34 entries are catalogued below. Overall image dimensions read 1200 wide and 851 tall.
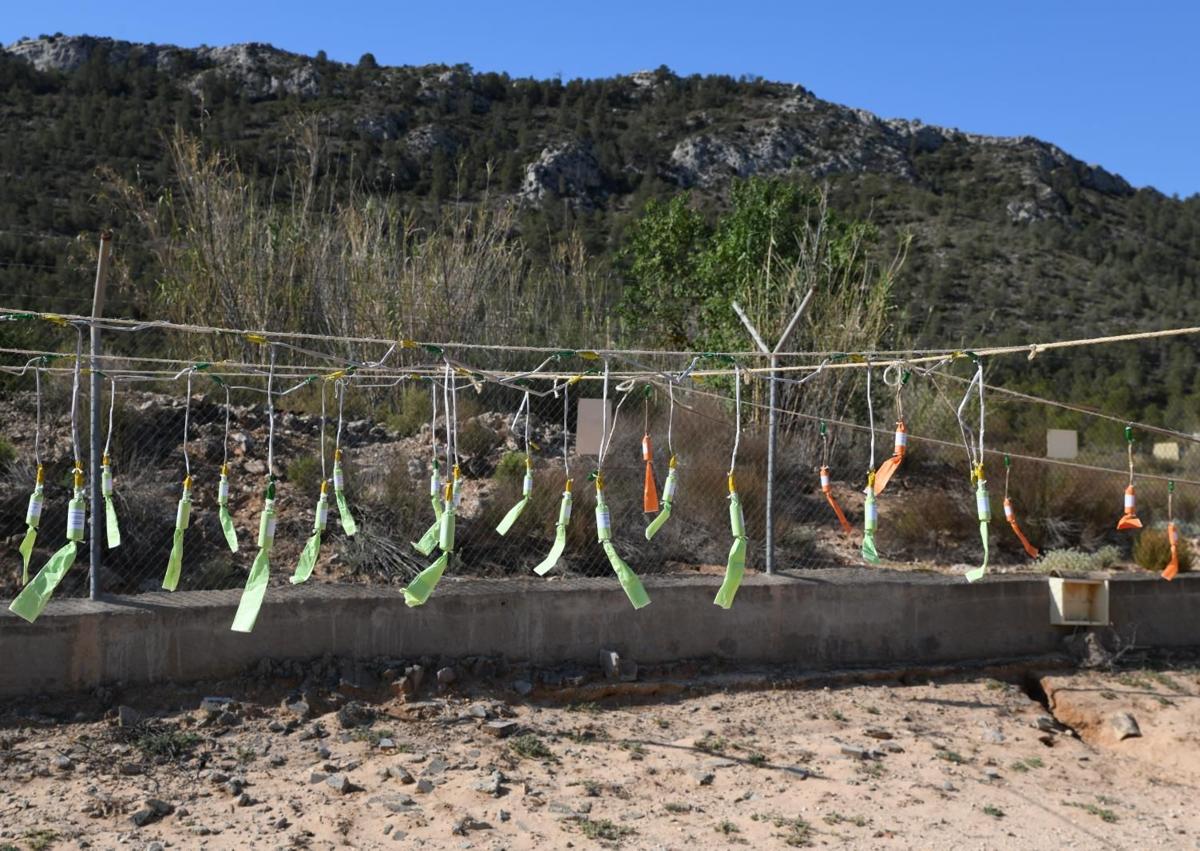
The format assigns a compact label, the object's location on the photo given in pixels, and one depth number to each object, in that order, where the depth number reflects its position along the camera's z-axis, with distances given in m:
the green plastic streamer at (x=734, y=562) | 5.65
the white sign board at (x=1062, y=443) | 7.48
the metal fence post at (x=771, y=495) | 7.98
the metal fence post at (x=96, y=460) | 6.38
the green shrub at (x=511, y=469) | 9.19
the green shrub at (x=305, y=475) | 8.80
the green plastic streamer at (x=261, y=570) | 5.39
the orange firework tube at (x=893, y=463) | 5.56
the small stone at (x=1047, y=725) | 7.39
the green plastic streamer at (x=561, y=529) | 5.42
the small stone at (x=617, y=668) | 7.29
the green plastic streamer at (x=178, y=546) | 5.78
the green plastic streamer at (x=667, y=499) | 5.68
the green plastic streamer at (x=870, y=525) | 5.96
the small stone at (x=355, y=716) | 6.35
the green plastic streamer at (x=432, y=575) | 5.30
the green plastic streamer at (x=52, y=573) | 5.30
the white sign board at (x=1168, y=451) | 11.24
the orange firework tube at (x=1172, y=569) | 7.59
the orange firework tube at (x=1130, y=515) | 6.46
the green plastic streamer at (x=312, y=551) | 5.58
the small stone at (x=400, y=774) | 5.72
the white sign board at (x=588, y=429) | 6.85
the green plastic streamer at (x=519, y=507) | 5.47
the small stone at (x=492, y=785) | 5.65
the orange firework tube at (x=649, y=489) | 5.85
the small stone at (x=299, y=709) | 6.38
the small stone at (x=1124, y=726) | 7.27
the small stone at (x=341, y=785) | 5.56
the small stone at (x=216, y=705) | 6.32
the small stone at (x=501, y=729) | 6.43
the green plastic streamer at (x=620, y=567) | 5.50
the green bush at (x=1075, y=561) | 9.73
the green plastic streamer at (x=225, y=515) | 5.80
